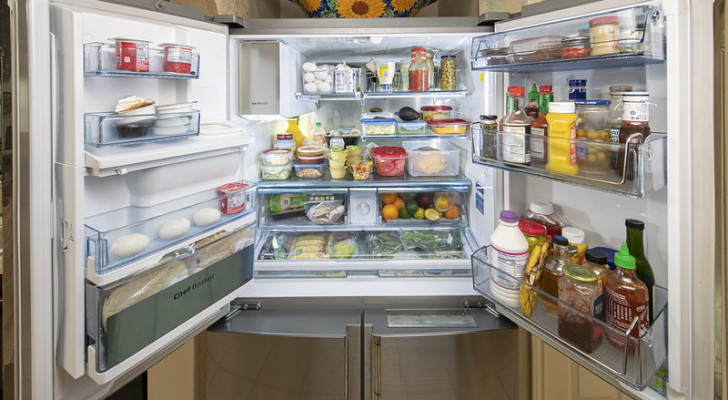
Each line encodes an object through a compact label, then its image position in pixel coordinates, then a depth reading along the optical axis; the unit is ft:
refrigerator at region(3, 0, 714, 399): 2.67
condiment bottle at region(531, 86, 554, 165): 3.52
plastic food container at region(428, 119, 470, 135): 5.51
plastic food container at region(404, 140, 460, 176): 5.84
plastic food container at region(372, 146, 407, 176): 5.85
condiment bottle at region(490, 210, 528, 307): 3.64
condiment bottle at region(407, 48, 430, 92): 5.52
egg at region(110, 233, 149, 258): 2.98
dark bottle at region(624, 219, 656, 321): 3.23
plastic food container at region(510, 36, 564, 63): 3.41
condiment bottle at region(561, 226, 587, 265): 3.60
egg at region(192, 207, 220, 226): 3.77
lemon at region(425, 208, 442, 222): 5.88
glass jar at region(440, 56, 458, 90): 5.74
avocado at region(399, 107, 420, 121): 5.93
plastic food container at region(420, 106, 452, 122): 5.81
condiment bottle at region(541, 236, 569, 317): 3.48
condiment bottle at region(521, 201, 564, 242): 4.06
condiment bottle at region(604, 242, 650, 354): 2.89
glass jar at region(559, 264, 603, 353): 3.01
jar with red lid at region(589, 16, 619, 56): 2.97
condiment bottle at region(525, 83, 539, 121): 4.04
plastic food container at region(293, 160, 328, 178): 5.94
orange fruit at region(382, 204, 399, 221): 5.98
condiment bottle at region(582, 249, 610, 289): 3.14
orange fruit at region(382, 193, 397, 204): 6.18
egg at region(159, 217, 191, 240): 3.40
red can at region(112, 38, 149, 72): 3.13
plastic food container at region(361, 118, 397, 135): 5.63
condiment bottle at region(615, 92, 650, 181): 2.90
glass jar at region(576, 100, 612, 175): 3.11
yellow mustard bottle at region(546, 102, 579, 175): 3.27
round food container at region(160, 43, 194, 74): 3.50
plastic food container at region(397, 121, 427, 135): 5.69
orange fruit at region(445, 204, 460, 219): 5.97
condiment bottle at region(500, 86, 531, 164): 3.65
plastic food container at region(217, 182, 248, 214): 4.10
